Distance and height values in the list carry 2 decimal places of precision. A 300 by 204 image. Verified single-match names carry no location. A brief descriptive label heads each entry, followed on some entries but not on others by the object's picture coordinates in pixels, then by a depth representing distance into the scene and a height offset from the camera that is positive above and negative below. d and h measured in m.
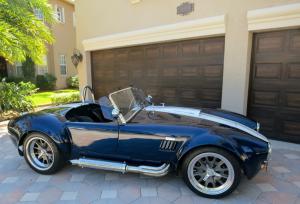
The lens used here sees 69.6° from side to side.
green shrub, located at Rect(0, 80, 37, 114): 6.80 -0.73
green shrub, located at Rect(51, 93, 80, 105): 9.33 -0.99
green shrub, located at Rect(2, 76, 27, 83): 13.98 -0.26
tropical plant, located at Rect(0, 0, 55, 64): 5.88 +1.33
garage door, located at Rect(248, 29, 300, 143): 4.09 -0.13
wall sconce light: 7.75 +0.66
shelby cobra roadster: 2.42 -0.80
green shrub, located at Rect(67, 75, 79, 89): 16.64 -0.50
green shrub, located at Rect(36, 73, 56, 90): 14.85 -0.40
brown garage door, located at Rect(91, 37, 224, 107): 5.01 +0.16
